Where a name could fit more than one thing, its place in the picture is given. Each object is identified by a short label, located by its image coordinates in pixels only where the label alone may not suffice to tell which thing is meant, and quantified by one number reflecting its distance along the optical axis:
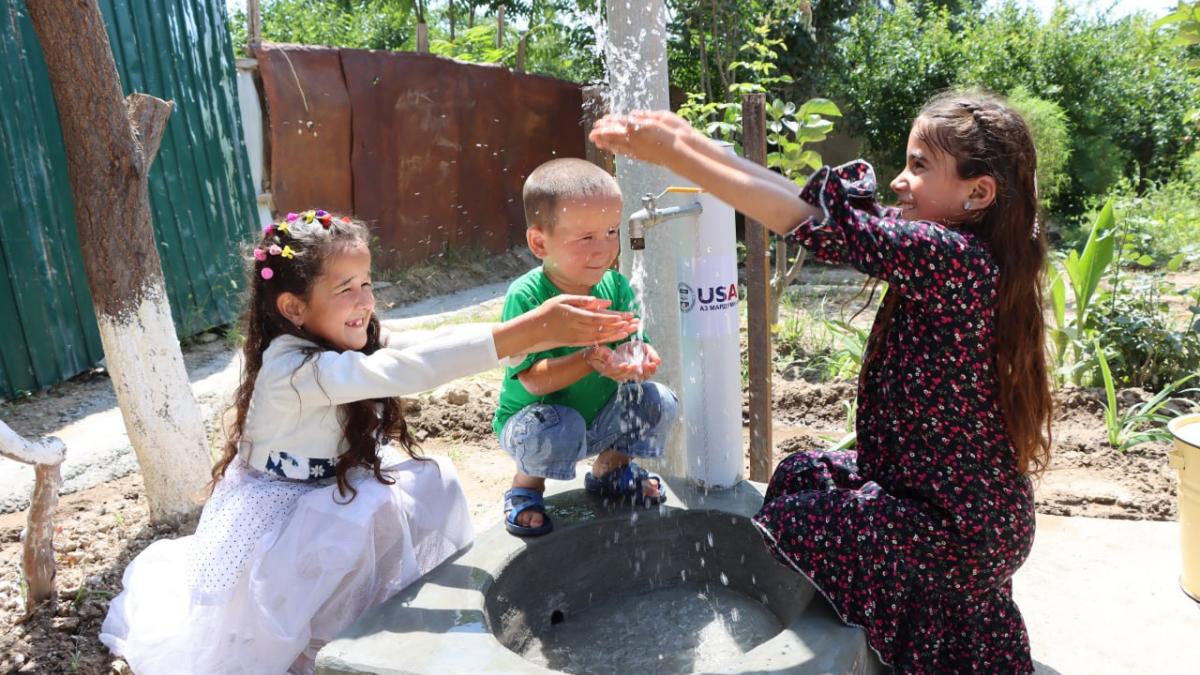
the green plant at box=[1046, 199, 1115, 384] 4.15
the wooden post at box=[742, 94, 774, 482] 2.95
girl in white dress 2.03
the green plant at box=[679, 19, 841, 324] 4.98
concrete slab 2.30
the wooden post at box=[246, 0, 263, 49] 6.99
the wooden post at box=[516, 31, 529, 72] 9.63
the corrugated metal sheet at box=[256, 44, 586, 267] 7.38
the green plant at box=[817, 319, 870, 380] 4.50
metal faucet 2.36
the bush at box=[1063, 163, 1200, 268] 4.47
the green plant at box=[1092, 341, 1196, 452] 3.66
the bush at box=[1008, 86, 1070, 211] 9.77
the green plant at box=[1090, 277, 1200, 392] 4.15
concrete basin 1.87
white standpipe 2.56
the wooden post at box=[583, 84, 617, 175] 3.21
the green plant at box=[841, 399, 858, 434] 3.93
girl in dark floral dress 1.80
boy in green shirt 2.24
